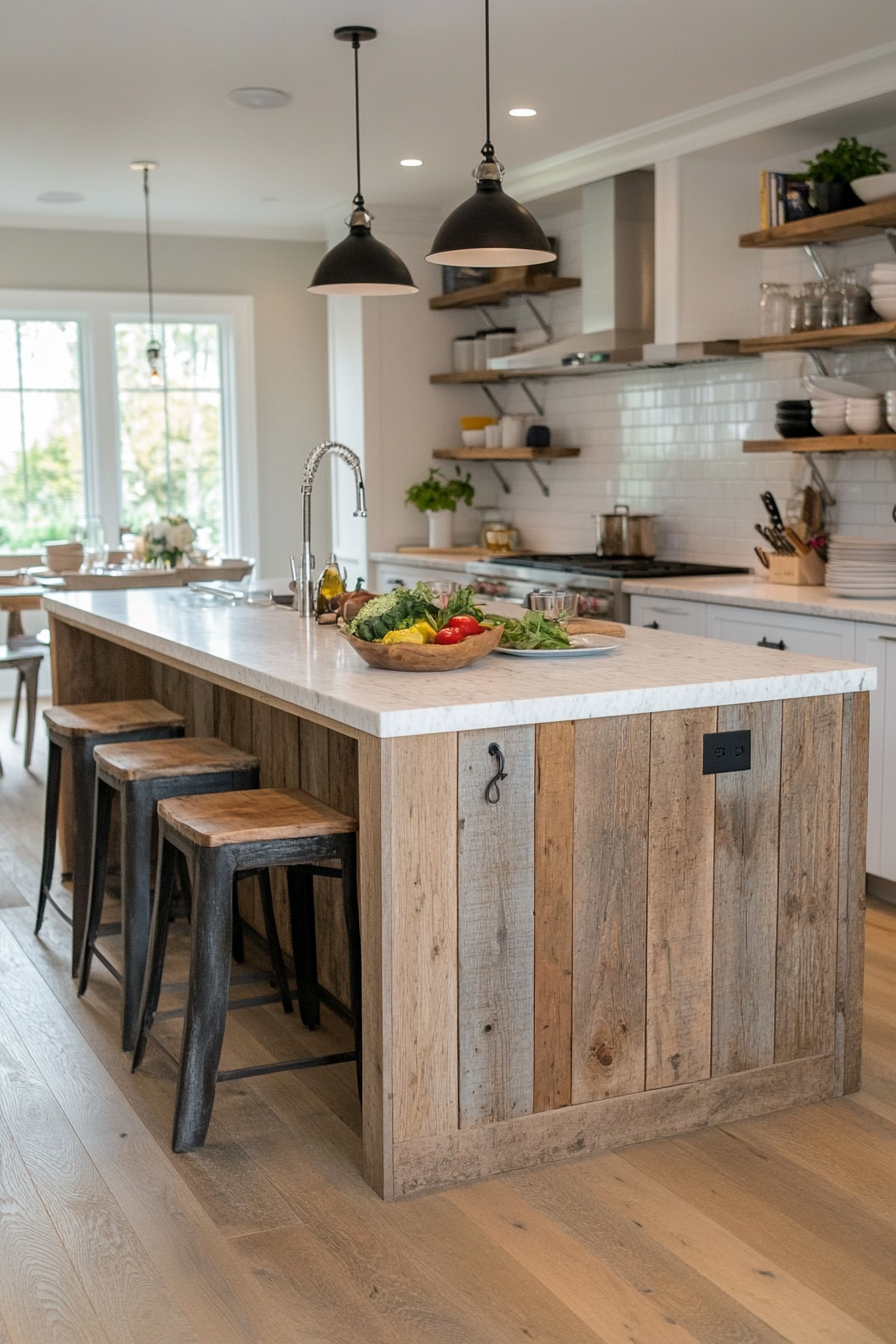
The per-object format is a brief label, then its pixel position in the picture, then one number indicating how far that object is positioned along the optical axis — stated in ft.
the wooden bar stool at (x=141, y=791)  10.54
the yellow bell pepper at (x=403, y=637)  9.34
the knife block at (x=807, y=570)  16.84
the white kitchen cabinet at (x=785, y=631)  14.43
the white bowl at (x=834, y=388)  16.17
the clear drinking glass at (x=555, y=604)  10.85
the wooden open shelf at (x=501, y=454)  22.35
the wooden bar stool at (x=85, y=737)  12.24
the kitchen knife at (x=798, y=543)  16.88
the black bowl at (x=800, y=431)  16.69
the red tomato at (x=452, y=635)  9.39
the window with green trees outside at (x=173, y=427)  27.35
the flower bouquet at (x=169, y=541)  21.45
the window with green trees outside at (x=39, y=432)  26.48
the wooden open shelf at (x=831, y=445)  15.30
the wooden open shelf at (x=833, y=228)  14.94
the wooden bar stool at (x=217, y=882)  8.79
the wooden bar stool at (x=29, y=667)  20.77
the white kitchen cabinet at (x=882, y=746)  13.91
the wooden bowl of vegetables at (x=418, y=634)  9.21
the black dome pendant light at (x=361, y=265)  13.47
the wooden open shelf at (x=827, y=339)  15.10
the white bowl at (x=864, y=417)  15.67
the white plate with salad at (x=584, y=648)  9.97
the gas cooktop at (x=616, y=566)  17.92
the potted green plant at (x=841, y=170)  15.57
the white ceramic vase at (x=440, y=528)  24.32
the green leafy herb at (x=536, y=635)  10.04
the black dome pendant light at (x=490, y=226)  11.42
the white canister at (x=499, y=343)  23.35
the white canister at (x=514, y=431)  22.95
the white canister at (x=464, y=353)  24.06
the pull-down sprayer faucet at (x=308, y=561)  12.75
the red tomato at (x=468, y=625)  9.48
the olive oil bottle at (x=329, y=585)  12.80
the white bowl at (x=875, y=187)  14.97
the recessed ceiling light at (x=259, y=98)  16.42
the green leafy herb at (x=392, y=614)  9.49
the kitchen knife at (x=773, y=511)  17.40
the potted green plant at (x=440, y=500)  23.98
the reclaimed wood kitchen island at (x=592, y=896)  8.21
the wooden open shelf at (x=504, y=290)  21.85
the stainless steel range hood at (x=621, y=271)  19.36
